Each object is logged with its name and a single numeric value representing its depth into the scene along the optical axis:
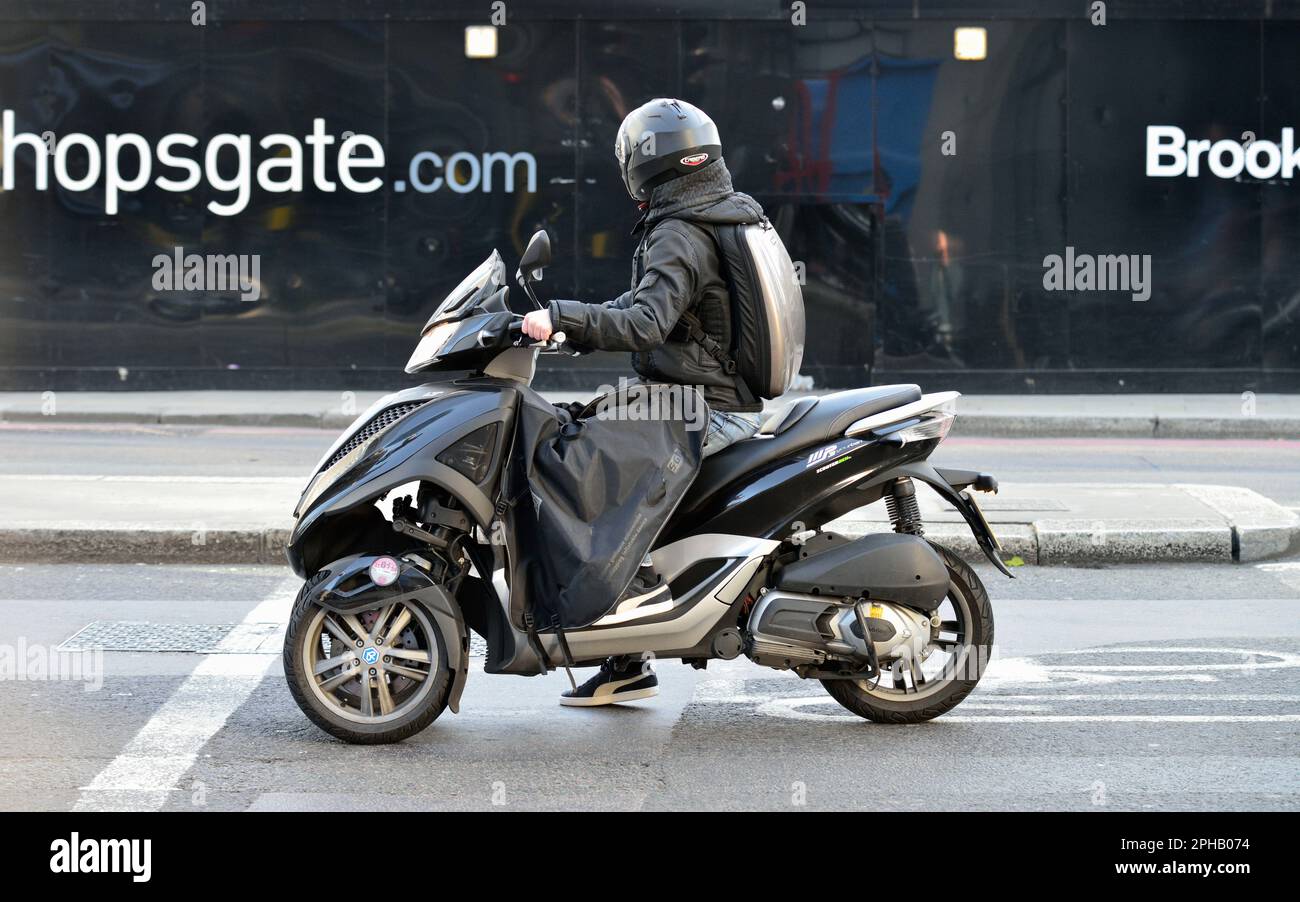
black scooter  10.78
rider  10.59
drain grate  13.74
